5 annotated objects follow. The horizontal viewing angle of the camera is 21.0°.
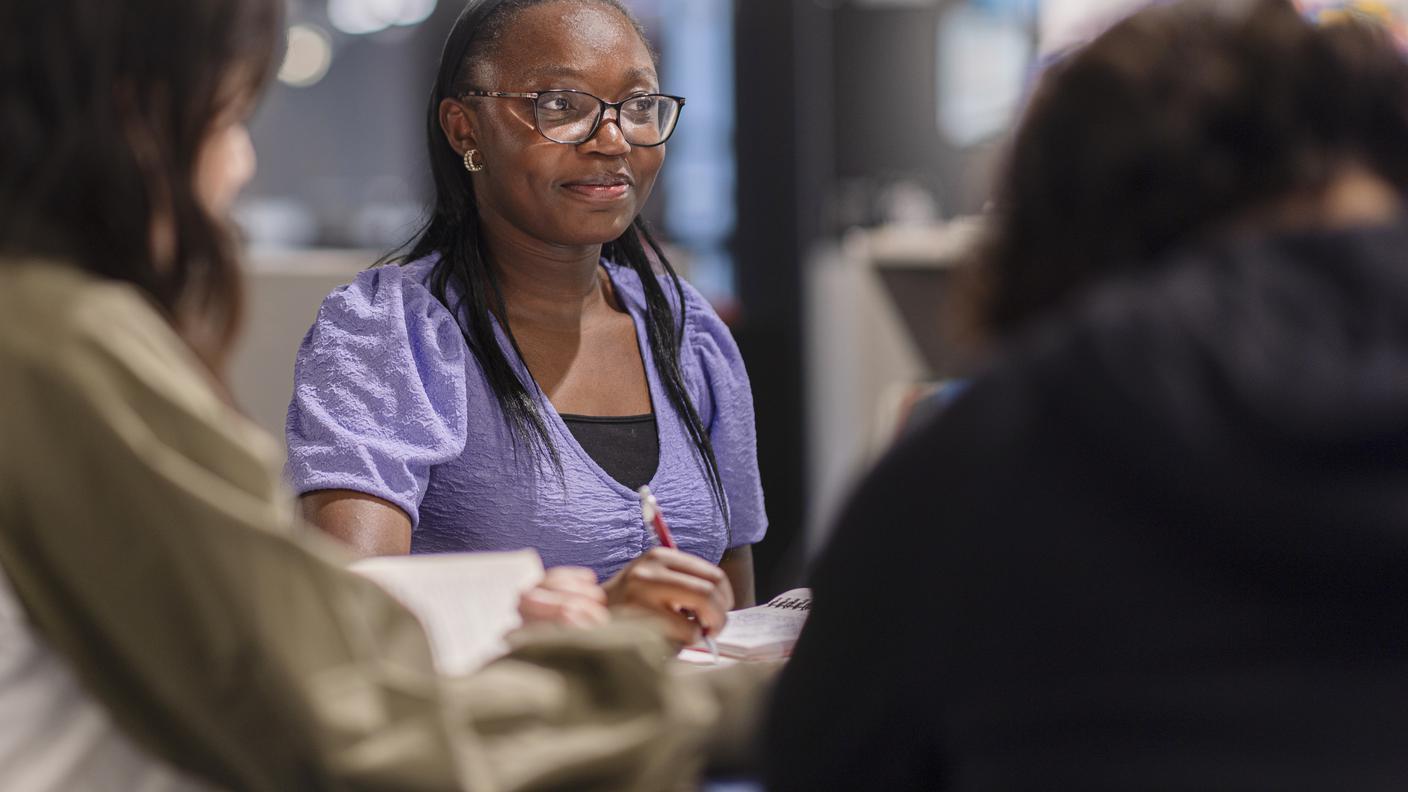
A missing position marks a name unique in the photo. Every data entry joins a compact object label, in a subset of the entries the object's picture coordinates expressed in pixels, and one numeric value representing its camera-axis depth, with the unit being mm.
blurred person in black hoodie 2137
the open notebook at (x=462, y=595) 2596
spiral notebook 2713
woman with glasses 2875
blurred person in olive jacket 2360
